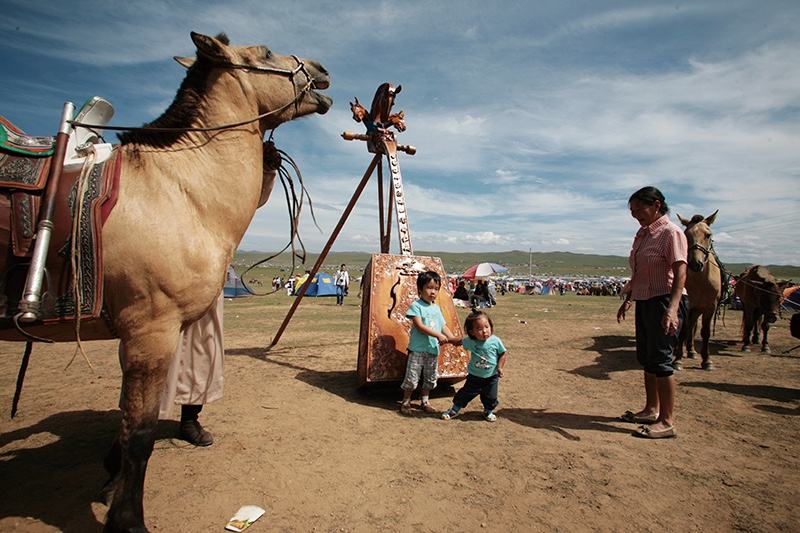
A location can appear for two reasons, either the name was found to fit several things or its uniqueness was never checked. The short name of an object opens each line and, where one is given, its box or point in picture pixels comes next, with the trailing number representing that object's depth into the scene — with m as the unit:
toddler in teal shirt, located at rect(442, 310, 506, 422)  4.21
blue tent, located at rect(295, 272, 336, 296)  25.46
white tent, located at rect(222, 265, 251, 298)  23.39
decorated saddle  1.84
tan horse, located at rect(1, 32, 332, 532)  1.99
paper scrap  2.32
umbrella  25.44
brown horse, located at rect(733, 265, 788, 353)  8.34
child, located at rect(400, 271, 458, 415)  4.35
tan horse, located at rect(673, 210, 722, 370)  6.63
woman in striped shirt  3.74
